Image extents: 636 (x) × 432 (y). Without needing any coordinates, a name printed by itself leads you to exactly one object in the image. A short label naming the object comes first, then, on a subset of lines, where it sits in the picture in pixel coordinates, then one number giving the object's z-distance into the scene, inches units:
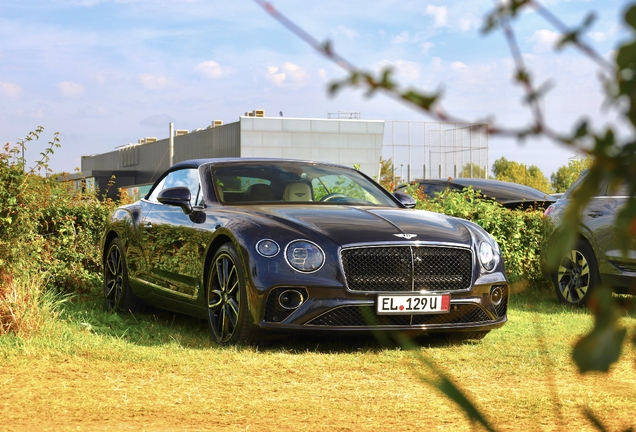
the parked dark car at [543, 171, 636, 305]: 359.9
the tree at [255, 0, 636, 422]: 43.5
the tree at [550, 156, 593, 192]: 3181.6
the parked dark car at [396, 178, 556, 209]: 576.1
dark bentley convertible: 258.1
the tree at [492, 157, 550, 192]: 2735.0
